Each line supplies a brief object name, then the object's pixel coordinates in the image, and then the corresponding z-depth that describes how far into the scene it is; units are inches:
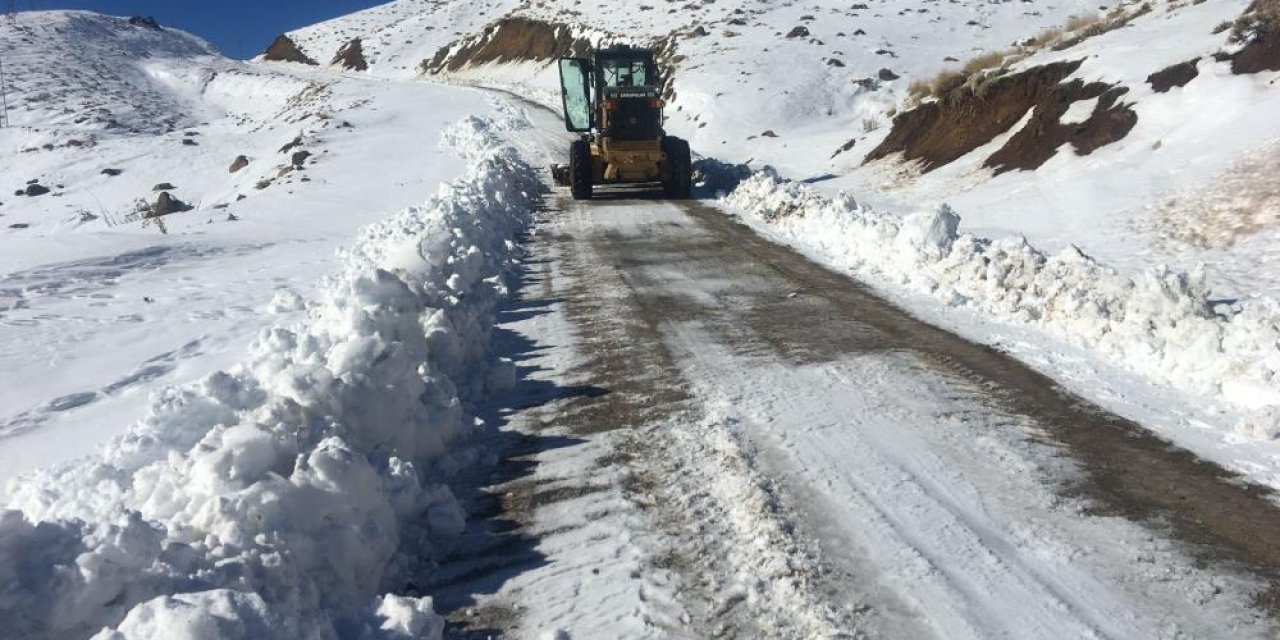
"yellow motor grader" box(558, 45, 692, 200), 722.2
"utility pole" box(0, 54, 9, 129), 1827.6
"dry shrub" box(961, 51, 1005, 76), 812.0
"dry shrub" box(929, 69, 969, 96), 786.2
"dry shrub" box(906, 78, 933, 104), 840.3
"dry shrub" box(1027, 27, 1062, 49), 824.9
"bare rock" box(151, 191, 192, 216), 890.1
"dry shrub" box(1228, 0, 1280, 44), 516.1
